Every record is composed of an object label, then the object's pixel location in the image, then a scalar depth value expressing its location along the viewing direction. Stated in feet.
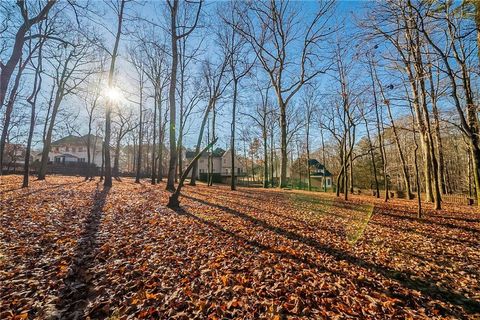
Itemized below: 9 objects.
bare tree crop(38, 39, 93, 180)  54.80
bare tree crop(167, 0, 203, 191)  33.10
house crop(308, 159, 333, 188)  139.23
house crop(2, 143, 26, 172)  85.04
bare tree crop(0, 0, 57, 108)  16.65
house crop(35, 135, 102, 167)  170.19
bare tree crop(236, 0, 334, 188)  50.39
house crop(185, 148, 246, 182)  165.07
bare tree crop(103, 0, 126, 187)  41.16
